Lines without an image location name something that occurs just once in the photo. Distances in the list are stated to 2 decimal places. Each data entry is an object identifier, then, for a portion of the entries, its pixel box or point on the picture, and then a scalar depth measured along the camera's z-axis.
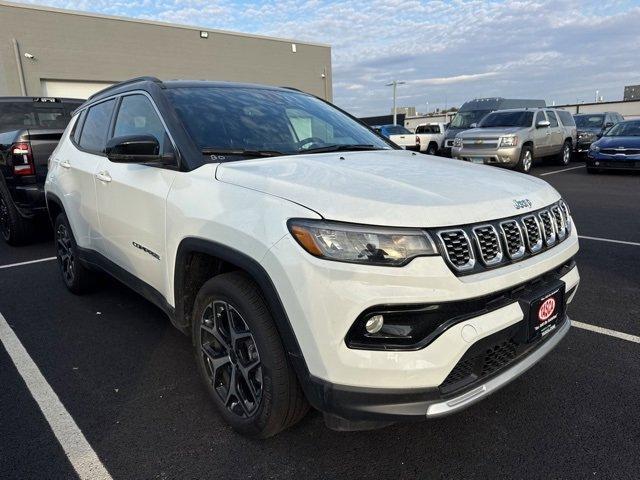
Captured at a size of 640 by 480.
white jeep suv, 1.85
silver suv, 12.91
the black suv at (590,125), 17.70
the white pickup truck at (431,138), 21.16
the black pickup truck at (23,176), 5.96
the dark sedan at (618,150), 12.65
